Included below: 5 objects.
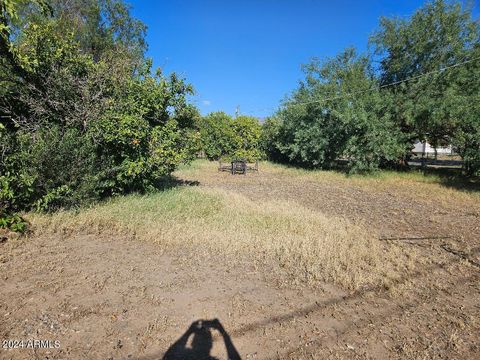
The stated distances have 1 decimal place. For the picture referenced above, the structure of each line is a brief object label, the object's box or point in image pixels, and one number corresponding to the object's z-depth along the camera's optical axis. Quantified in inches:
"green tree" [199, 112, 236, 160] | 858.8
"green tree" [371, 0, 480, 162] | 553.6
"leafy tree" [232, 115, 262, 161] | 855.7
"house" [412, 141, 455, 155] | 1888.8
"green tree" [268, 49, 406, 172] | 584.1
